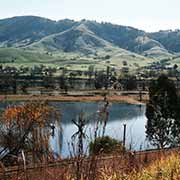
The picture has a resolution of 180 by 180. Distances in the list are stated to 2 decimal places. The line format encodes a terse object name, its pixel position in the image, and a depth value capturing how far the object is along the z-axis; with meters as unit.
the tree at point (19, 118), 18.45
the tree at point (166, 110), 24.83
